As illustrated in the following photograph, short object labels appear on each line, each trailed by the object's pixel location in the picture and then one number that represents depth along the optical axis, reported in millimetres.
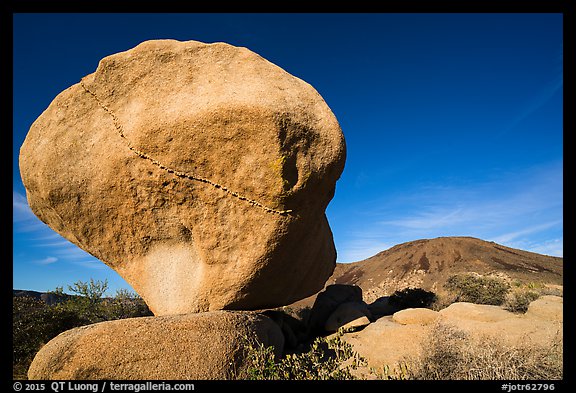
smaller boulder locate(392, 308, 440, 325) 7625
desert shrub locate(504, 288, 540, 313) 8773
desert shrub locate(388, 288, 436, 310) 12977
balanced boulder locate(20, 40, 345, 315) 5555
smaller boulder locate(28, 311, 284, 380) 4129
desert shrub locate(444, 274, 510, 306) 11484
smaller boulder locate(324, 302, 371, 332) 8664
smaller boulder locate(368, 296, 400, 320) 12127
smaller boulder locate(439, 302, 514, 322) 7075
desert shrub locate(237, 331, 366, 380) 3580
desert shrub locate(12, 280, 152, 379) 9078
